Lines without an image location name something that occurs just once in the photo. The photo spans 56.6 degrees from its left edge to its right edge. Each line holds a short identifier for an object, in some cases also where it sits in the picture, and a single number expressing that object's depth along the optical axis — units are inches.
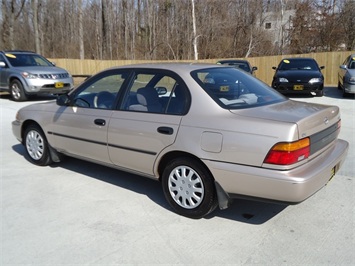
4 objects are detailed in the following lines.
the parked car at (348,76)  438.3
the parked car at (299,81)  460.1
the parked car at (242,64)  482.0
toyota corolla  111.8
